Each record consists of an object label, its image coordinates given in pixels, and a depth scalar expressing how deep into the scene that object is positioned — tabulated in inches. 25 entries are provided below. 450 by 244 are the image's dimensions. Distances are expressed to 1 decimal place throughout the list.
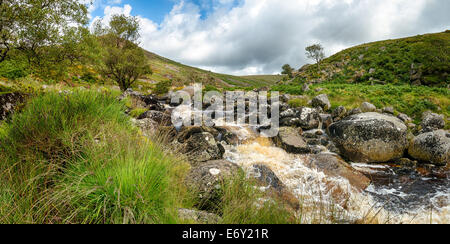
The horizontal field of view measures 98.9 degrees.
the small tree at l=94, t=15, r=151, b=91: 1099.3
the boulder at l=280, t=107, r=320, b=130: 513.3
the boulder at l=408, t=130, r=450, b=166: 330.3
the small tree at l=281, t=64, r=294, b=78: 2365.0
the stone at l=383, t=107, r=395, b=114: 517.1
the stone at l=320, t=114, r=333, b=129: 514.6
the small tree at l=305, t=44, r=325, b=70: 1884.8
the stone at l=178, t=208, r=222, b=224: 105.6
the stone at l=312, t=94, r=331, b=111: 598.5
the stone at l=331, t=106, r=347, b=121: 533.5
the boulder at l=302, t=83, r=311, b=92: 835.0
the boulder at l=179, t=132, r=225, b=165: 312.8
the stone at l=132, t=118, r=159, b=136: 334.8
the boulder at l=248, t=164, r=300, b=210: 193.3
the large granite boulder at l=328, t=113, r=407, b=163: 361.7
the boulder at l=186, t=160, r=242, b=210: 165.5
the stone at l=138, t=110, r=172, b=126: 474.8
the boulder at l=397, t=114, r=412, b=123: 487.8
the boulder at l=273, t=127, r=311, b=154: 397.4
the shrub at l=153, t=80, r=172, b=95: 1284.4
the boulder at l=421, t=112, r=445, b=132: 434.0
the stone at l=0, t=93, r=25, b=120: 212.8
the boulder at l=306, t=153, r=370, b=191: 288.5
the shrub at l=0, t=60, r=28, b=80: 370.6
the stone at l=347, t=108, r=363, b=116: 516.2
